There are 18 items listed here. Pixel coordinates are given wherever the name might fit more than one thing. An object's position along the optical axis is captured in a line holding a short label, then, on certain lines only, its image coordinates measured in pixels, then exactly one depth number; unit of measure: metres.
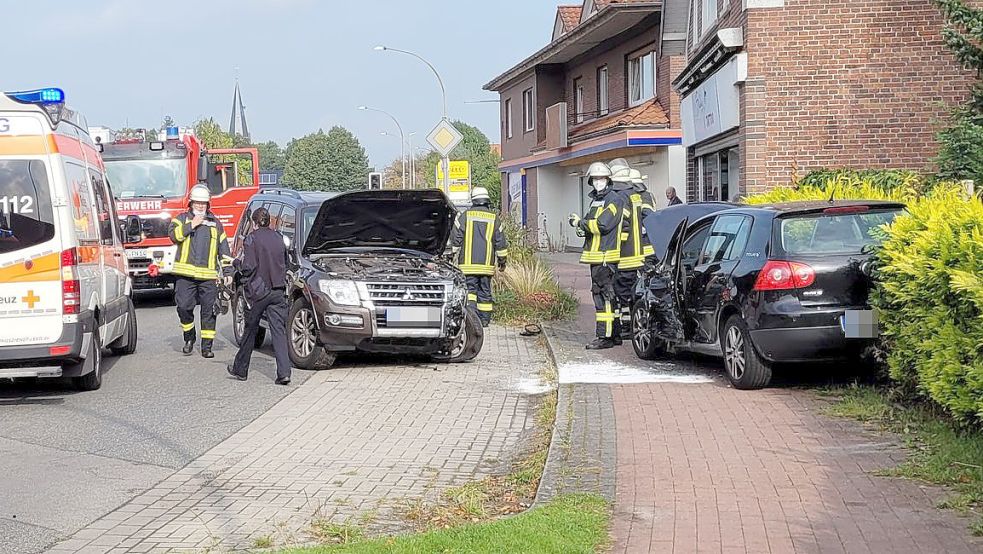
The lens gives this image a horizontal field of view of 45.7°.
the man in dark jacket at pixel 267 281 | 11.01
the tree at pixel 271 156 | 135.00
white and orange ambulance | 9.72
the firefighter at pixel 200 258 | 13.32
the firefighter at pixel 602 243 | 12.42
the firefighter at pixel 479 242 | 14.80
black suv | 11.52
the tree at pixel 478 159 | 62.46
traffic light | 26.14
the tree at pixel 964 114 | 14.17
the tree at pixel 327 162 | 97.94
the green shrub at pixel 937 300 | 6.84
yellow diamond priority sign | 20.84
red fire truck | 20.45
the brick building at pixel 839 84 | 17.03
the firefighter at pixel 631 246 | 12.63
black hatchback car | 9.12
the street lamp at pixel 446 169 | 22.30
